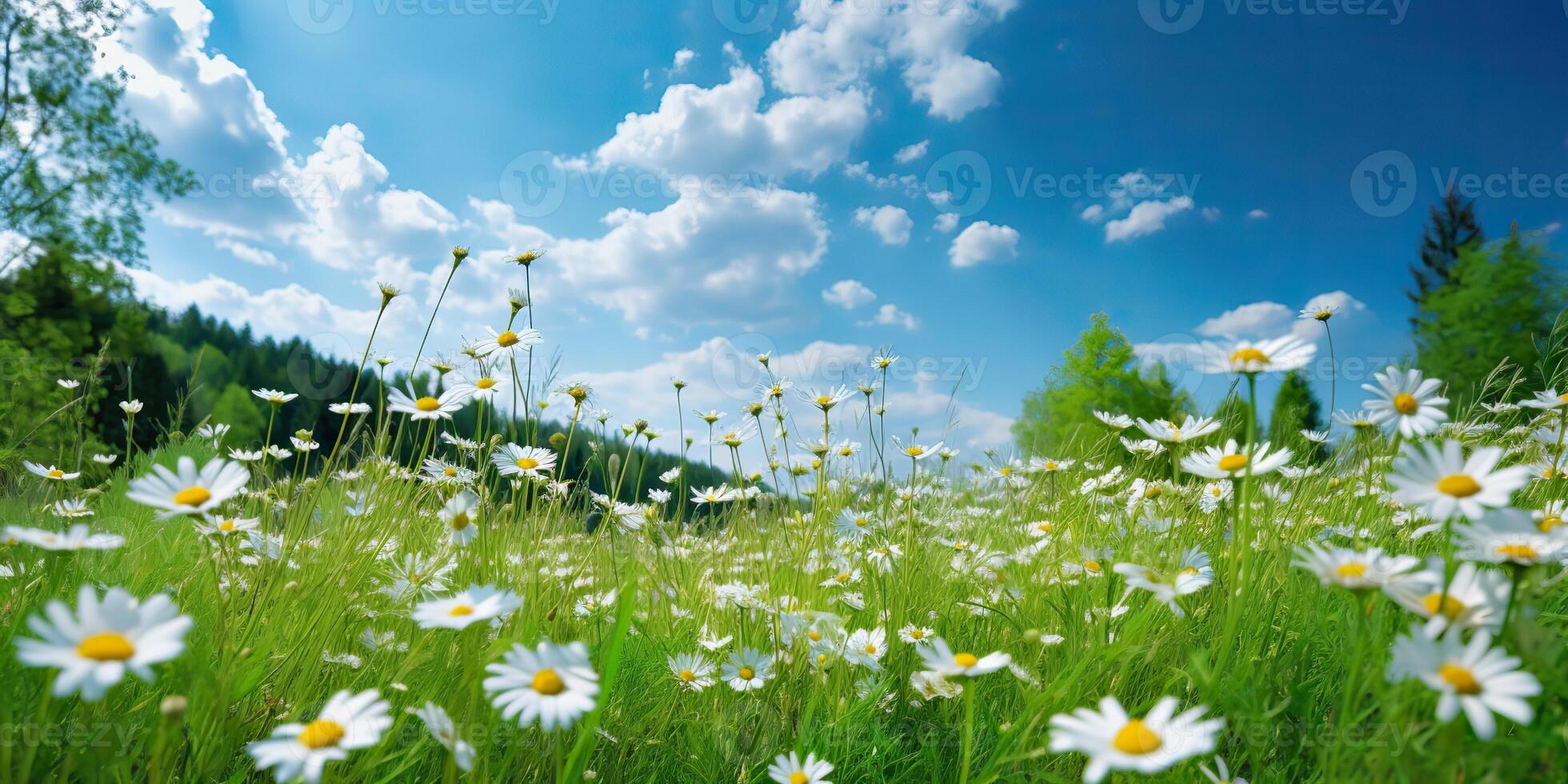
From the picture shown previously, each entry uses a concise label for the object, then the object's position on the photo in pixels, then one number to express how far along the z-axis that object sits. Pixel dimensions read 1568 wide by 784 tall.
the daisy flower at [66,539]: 0.42
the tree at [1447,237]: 23.62
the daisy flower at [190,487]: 0.44
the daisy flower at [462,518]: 0.56
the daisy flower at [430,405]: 0.66
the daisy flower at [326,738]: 0.37
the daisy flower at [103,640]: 0.33
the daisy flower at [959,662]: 0.46
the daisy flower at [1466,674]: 0.34
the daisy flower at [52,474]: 0.95
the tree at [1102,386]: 14.61
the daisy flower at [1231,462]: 0.50
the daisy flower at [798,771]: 0.51
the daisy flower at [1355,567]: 0.39
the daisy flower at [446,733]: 0.38
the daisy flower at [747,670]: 0.65
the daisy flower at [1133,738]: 0.35
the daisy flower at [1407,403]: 0.50
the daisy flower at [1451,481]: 0.39
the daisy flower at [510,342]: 0.72
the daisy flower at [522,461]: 0.67
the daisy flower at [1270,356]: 0.48
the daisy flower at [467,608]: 0.40
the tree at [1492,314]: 13.70
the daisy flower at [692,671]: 0.67
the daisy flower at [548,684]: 0.38
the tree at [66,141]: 12.37
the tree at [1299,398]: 14.44
